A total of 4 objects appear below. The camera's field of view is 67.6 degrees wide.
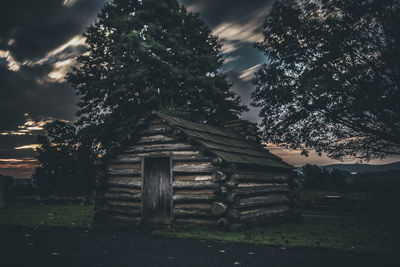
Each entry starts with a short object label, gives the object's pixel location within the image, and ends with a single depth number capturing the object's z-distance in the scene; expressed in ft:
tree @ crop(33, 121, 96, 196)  81.10
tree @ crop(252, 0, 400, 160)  51.06
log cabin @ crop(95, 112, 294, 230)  35.12
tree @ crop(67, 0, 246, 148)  66.08
